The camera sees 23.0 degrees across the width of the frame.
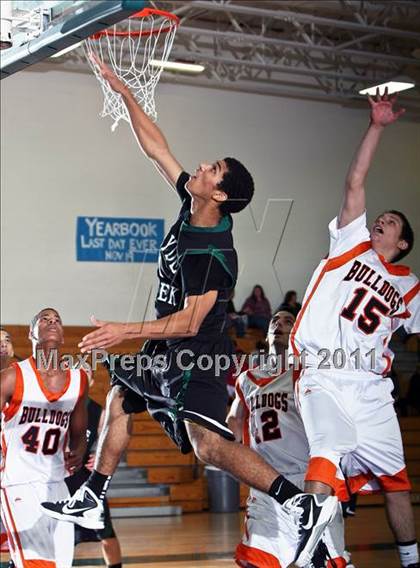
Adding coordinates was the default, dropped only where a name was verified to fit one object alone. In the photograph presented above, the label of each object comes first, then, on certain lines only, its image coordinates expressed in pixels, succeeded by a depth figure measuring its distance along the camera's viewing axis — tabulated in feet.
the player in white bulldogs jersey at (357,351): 17.80
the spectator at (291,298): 47.16
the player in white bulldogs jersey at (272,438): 18.63
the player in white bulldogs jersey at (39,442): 20.48
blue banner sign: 51.24
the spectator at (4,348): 25.32
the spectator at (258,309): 48.83
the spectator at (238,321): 45.44
